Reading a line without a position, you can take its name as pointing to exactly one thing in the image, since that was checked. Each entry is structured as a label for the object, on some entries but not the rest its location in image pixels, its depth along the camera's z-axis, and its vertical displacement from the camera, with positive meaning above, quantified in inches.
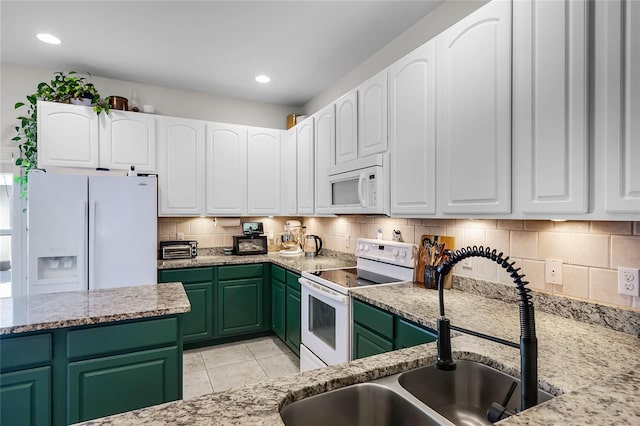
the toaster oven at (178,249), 135.9 -15.8
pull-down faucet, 29.7 -12.1
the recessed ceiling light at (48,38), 103.9 +55.4
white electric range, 86.3 -22.5
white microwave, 90.4 +7.8
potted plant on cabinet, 117.5 +38.2
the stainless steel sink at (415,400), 33.6 -21.1
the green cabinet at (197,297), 125.9 -33.5
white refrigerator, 104.1 -6.7
